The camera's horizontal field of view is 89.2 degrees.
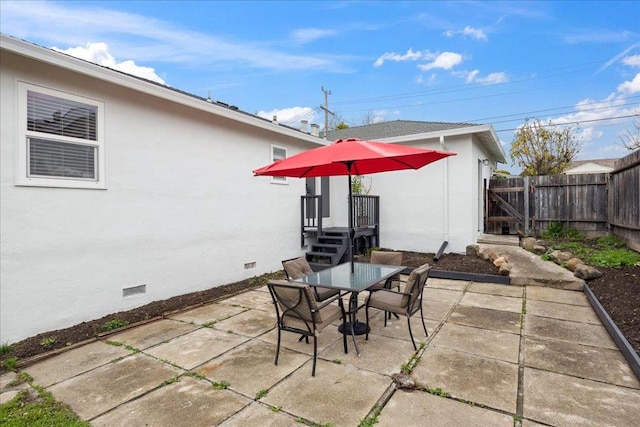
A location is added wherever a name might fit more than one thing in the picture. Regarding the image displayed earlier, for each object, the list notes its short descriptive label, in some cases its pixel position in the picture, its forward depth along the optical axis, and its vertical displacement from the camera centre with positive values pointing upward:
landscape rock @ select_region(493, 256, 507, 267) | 6.71 -1.06
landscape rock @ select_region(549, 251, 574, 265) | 6.71 -0.97
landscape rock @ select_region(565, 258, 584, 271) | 6.13 -1.01
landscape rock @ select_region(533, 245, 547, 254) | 7.69 -0.91
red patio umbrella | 3.45 +0.64
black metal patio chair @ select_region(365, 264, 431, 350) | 3.52 -1.03
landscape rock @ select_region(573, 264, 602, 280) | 5.66 -1.10
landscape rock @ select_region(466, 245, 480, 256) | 8.07 -0.98
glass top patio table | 3.61 -0.82
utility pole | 24.42 +7.78
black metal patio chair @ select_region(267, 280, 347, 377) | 3.03 -0.99
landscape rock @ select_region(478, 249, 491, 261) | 7.52 -1.02
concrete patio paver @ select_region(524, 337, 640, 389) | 2.91 -1.48
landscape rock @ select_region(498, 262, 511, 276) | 6.30 -1.15
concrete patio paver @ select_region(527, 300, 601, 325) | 4.38 -1.44
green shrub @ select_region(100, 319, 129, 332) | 4.25 -1.51
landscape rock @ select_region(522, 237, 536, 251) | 7.95 -0.82
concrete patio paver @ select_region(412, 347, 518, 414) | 2.60 -1.49
